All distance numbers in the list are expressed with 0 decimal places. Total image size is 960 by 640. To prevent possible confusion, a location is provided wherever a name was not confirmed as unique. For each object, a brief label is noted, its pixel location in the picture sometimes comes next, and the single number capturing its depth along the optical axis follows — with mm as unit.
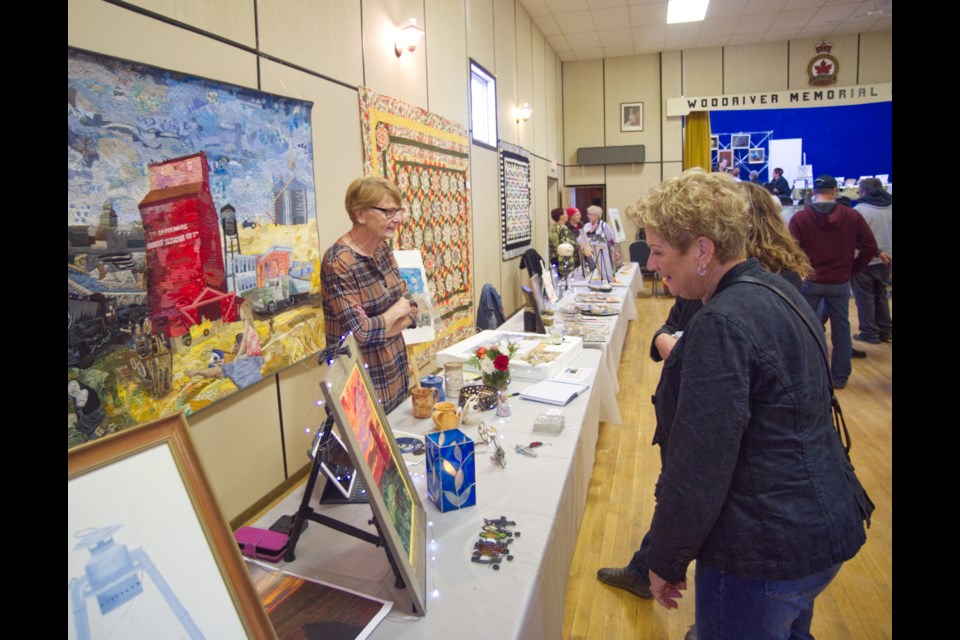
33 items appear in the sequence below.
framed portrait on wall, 10742
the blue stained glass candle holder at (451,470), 1498
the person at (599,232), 7318
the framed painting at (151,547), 591
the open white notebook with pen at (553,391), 2338
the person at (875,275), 5973
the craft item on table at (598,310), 4434
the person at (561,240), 6290
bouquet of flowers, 2332
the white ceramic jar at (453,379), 2389
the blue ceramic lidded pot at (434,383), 2344
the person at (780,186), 10250
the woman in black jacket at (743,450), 1123
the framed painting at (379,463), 995
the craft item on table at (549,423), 2033
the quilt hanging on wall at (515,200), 7062
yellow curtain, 10547
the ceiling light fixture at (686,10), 7824
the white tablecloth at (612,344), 3490
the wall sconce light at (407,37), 4012
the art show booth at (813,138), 10047
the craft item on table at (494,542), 1324
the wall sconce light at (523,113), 7567
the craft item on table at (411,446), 1878
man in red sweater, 4656
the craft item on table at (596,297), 5074
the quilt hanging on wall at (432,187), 3777
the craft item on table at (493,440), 1799
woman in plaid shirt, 2299
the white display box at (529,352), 2660
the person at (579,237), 6621
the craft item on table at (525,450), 1855
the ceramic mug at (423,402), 2162
